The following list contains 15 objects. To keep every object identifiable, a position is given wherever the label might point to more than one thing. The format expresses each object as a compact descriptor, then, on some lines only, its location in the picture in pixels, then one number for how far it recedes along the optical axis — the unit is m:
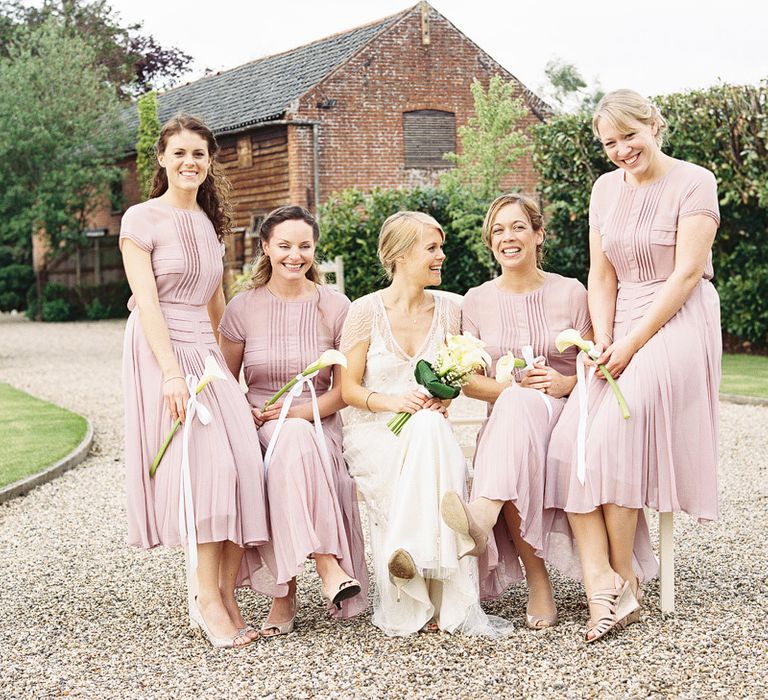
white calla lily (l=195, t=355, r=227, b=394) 4.12
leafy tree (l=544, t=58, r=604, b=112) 43.66
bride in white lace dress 4.04
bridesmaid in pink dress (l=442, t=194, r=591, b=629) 4.05
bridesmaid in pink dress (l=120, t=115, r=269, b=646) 4.11
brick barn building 24.05
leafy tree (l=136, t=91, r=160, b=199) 28.38
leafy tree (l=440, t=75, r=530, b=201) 22.94
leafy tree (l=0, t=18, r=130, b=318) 28.12
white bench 4.25
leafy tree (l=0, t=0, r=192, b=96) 41.81
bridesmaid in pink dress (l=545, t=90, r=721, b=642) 4.06
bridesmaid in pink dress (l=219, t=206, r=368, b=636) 4.09
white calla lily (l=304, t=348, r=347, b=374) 4.29
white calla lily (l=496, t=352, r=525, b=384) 4.19
